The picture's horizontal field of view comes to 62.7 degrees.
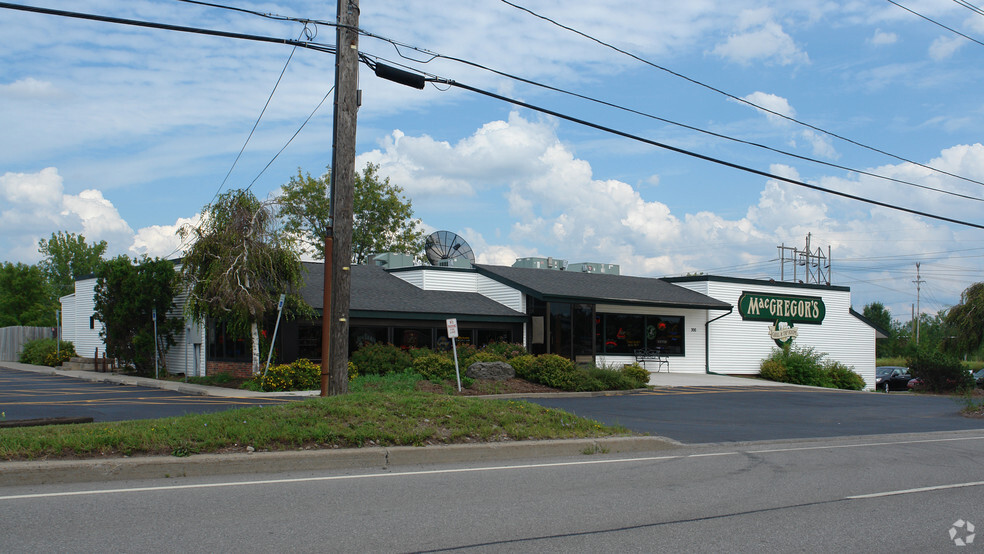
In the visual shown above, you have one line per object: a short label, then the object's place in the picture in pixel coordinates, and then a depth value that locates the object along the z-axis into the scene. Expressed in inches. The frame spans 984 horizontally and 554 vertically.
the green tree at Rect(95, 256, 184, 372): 1169.4
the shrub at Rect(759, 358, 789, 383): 1392.7
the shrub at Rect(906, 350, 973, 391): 1210.6
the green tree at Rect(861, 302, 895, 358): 3672.5
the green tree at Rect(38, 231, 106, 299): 2726.4
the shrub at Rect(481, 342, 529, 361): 1064.2
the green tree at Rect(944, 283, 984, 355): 1482.5
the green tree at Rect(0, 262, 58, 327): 2193.7
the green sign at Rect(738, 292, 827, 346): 1453.0
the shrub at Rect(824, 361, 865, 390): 1425.9
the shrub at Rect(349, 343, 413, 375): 970.1
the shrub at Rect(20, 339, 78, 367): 1480.1
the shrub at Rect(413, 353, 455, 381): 929.3
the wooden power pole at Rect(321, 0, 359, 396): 507.8
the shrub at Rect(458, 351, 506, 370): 983.0
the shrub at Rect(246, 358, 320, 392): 881.5
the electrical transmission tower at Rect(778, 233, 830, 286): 2783.0
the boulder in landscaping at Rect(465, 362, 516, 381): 945.7
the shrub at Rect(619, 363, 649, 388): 1032.2
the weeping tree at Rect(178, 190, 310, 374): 945.5
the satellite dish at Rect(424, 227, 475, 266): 1373.0
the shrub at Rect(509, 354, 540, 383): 960.9
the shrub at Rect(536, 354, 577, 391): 938.1
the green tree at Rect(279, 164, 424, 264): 2159.2
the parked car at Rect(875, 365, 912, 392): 1690.5
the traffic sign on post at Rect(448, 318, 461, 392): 817.7
